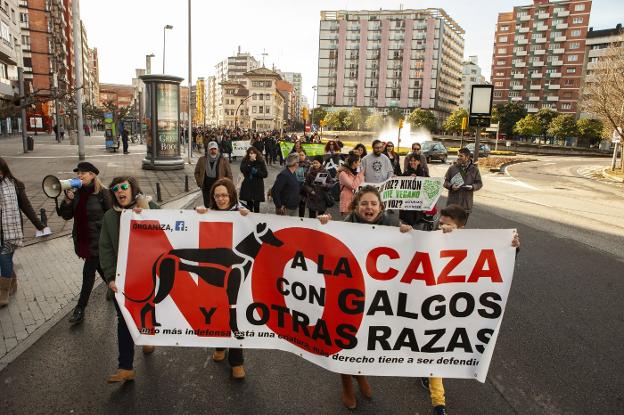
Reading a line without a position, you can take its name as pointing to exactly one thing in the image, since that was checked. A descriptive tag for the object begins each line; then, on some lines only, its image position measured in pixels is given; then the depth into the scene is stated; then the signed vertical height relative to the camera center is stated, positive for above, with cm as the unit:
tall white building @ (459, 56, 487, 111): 17425 +2659
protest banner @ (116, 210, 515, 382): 332 -115
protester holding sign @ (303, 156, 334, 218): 869 -101
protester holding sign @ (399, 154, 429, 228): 918 -68
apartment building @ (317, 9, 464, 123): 13112 +2355
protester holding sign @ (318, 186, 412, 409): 357 -65
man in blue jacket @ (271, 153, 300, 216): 825 -96
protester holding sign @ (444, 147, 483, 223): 777 -63
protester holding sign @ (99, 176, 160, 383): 377 -96
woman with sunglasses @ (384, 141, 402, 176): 1099 -39
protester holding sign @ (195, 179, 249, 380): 394 -62
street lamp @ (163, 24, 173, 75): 4384 +982
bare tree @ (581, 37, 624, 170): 3008 +379
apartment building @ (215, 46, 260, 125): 17425 +2572
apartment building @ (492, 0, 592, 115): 10556 +2211
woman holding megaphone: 471 -87
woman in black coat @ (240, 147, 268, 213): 933 -87
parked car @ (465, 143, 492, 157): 4206 -71
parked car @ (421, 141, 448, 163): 3453 -74
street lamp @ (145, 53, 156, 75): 4275 +650
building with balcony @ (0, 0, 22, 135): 4078 +741
